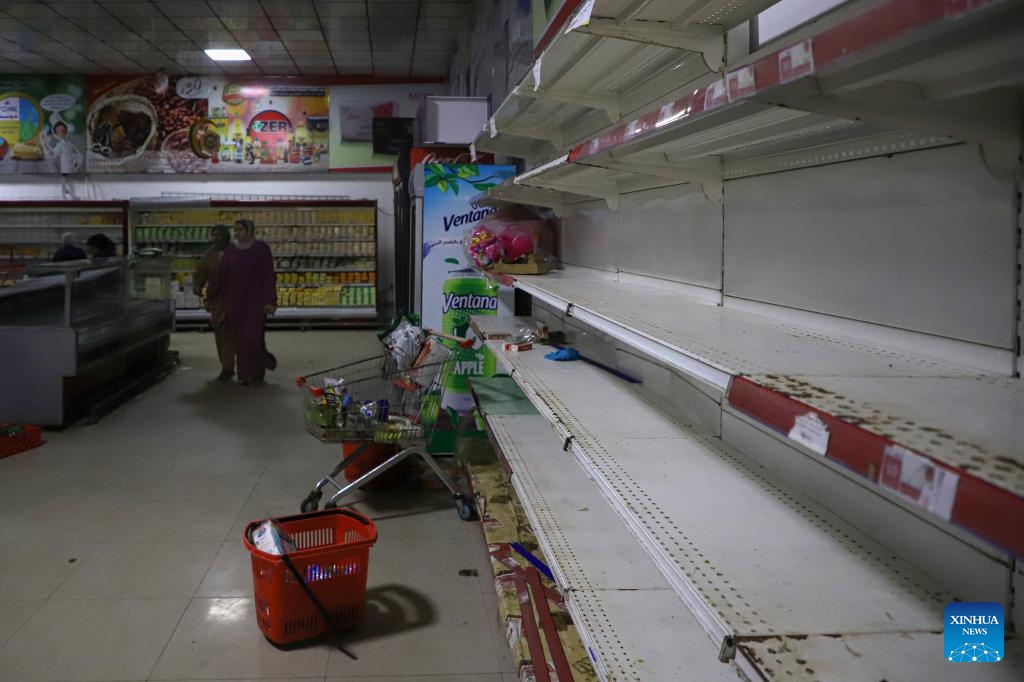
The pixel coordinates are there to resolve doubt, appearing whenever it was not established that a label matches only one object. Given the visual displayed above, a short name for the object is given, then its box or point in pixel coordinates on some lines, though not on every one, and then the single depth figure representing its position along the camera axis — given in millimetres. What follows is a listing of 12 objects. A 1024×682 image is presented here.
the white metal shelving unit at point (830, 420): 846
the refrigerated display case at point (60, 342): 6035
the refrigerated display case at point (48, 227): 11969
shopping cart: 4152
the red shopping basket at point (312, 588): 2891
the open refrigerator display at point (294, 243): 12219
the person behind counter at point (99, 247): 9523
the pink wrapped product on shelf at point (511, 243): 4180
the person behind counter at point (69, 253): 9156
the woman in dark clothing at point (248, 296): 7824
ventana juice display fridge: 5406
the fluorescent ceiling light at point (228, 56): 11430
